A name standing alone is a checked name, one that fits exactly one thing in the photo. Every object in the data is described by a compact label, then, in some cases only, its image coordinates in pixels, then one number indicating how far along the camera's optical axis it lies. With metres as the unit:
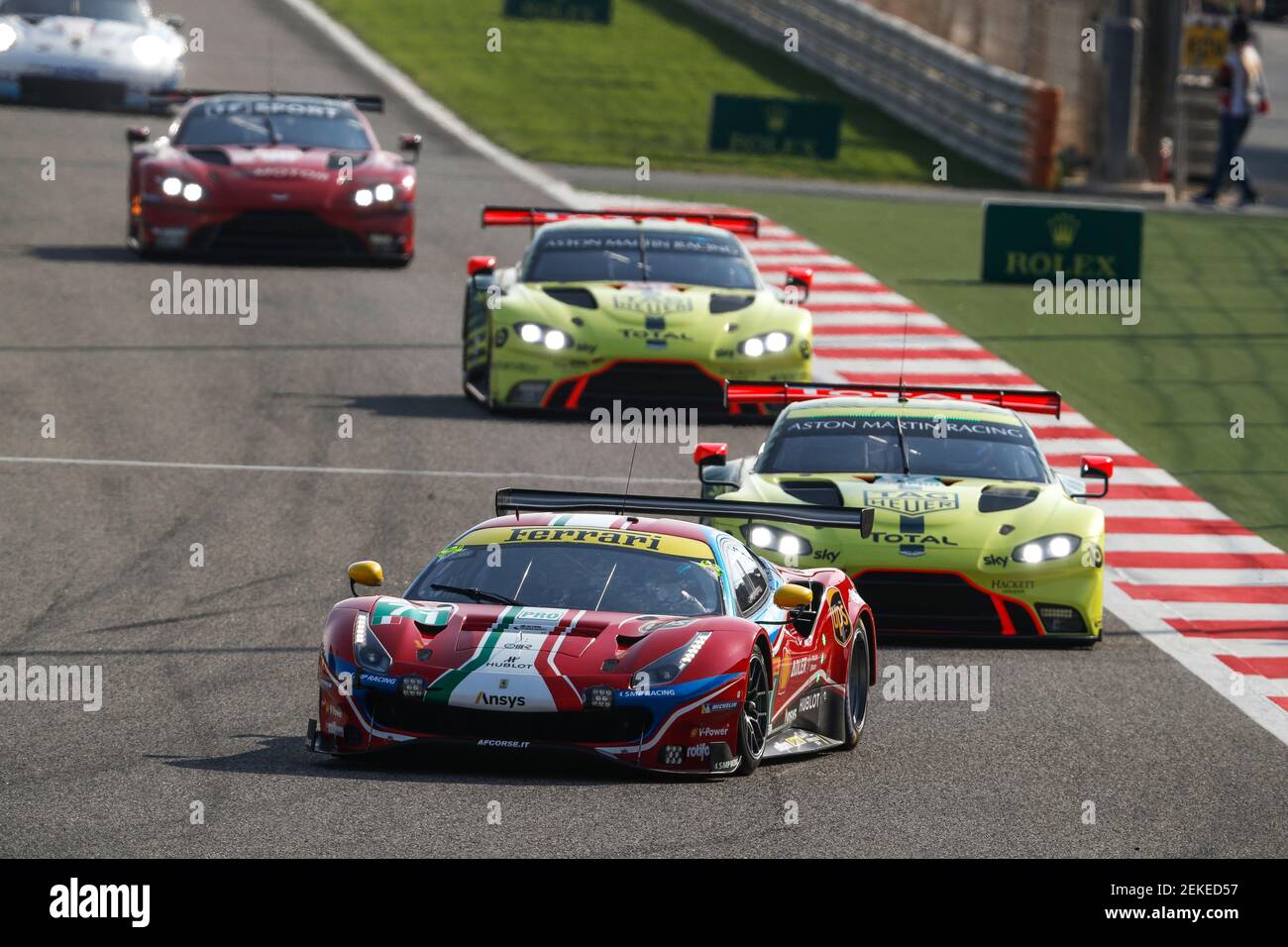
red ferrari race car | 9.77
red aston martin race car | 23.12
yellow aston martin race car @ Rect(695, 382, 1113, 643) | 13.56
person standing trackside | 32.22
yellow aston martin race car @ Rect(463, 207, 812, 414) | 18.94
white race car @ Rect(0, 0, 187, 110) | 30.42
